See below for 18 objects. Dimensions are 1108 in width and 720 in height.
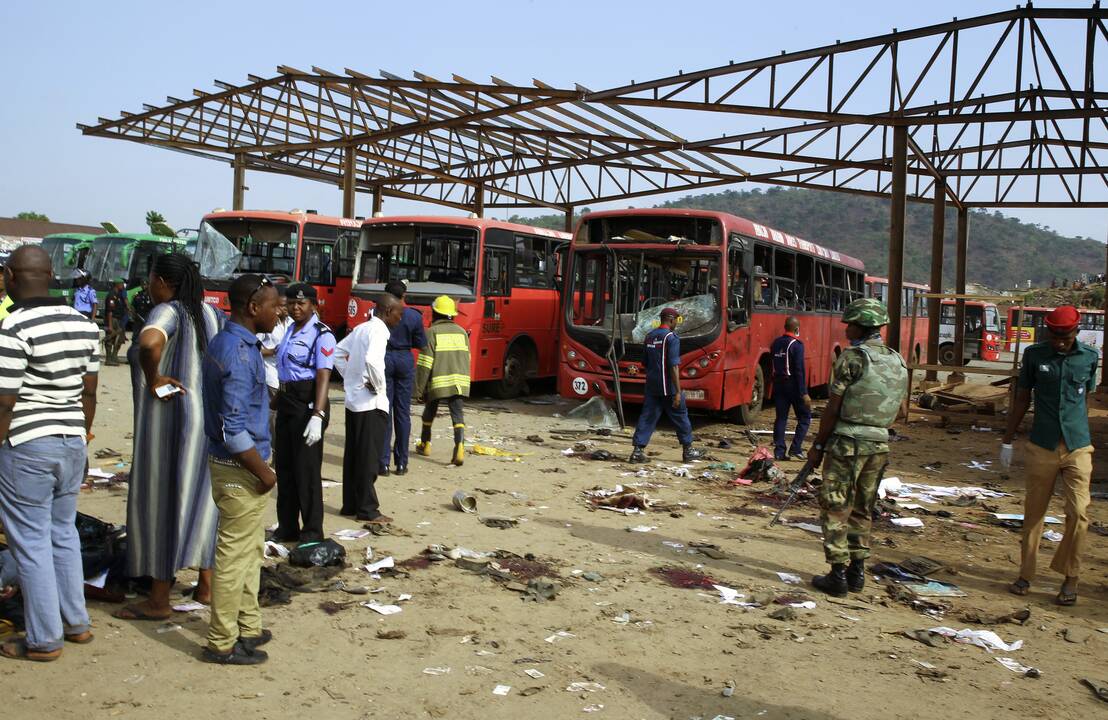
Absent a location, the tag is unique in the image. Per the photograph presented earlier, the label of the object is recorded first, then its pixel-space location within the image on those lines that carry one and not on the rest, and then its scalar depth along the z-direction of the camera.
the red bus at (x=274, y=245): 15.69
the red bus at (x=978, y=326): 34.30
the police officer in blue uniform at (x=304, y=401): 5.84
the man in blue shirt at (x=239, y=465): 3.99
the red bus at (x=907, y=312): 25.41
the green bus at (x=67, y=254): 23.36
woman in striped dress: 4.50
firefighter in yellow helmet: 9.09
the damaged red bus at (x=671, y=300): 12.12
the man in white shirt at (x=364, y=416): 6.77
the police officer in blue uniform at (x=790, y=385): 10.60
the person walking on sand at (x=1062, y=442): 5.75
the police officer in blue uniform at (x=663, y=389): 10.14
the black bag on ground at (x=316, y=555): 5.50
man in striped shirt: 3.83
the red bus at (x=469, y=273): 14.16
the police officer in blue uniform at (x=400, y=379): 8.44
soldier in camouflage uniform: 5.62
